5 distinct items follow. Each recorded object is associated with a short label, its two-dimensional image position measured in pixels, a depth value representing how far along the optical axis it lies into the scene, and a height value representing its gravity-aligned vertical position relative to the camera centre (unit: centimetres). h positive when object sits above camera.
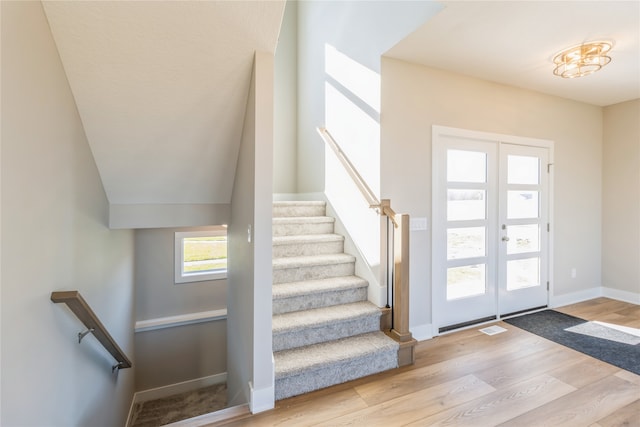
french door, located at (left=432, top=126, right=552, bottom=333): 313 -14
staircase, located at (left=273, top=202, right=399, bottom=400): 223 -88
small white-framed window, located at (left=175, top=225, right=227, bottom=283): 444 -64
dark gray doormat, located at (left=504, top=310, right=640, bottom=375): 261 -123
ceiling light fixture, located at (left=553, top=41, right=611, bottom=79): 266 +142
